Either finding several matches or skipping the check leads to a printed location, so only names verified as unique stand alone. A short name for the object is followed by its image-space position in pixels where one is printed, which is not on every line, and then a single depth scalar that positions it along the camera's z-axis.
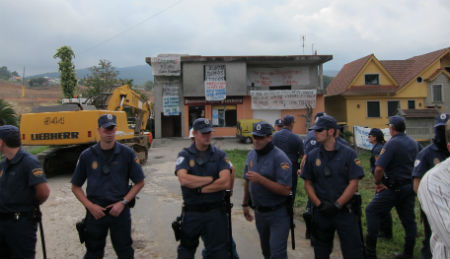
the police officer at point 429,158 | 4.03
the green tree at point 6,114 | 16.11
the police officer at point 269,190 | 3.81
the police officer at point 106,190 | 3.75
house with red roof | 27.73
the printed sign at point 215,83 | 24.98
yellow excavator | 10.12
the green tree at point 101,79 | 35.31
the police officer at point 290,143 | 5.82
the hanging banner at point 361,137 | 17.97
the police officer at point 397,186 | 4.65
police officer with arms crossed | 3.74
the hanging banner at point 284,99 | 25.86
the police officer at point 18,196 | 3.55
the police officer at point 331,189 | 3.63
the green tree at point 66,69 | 24.69
